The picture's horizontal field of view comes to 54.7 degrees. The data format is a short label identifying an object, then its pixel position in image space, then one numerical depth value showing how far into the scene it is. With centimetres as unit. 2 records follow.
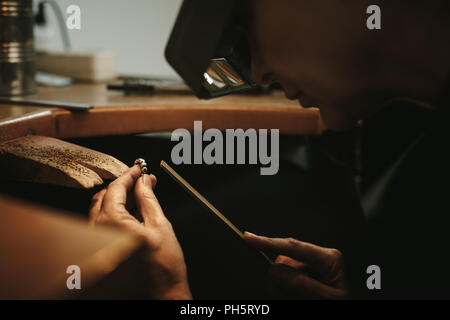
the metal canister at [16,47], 115
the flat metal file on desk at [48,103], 108
